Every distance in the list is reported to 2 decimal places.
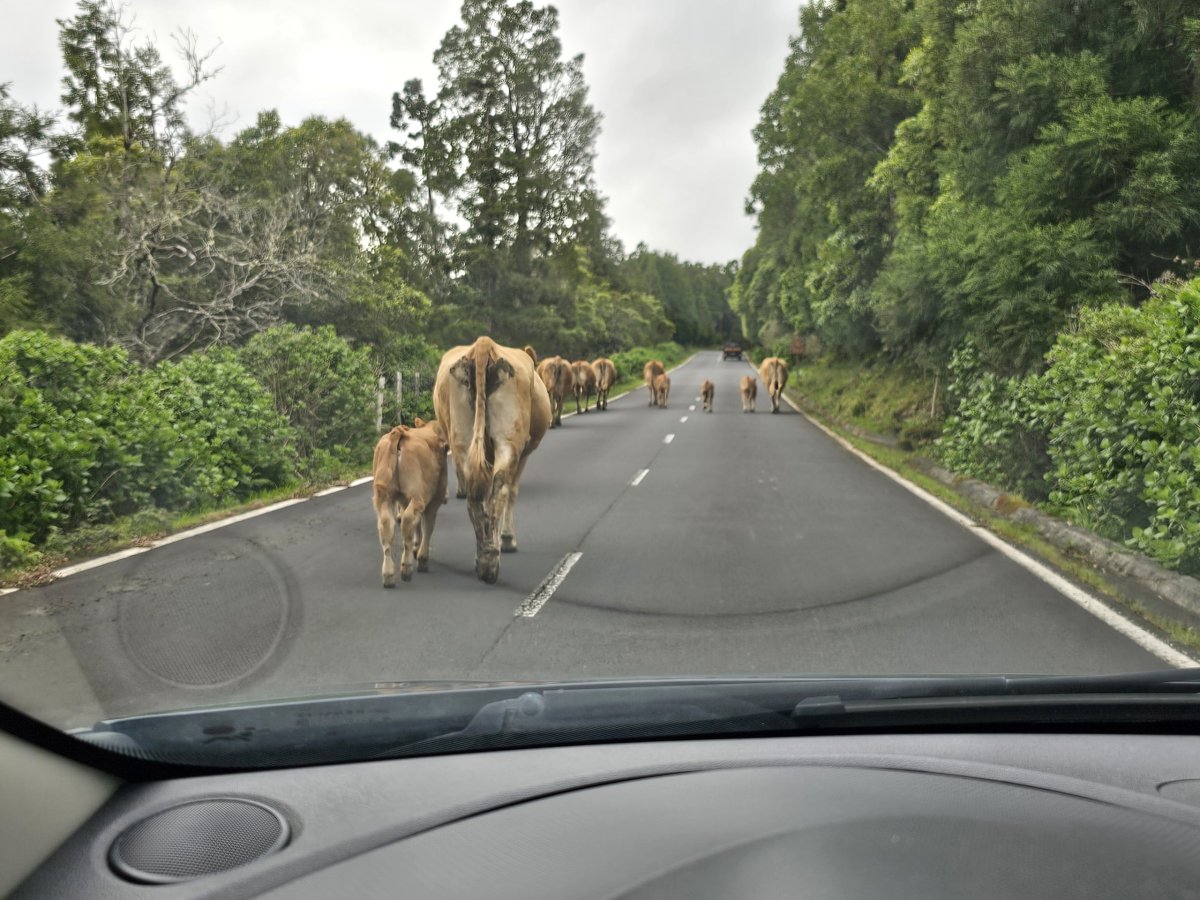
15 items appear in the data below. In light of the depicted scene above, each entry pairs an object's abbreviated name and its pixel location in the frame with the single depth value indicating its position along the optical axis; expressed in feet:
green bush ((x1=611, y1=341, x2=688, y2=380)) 194.90
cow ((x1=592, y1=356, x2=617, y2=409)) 106.11
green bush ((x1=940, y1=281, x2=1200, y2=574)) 25.54
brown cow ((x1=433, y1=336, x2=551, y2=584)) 24.71
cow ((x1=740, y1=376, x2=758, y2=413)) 106.22
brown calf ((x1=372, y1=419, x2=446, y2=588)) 24.12
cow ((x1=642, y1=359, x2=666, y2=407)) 115.55
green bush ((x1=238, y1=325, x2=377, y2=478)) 47.67
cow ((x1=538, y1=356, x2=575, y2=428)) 77.00
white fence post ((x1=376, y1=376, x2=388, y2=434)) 58.27
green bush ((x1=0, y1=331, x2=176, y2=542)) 27.55
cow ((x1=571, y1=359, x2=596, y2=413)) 97.55
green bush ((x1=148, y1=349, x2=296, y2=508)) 35.37
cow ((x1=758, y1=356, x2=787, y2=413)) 106.11
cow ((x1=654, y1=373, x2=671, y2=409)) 114.73
